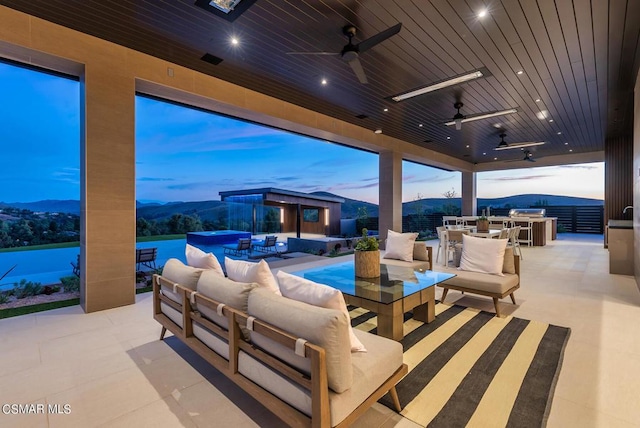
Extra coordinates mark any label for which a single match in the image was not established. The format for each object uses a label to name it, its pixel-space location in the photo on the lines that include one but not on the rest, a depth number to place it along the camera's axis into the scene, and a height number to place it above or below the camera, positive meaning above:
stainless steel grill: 10.70 -0.13
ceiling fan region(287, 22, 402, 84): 2.97 +1.80
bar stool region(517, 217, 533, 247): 9.15 -0.67
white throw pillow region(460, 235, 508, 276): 3.81 -0.61
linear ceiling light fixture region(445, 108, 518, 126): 5.45 +1.85
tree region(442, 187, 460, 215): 14.22 +0.24
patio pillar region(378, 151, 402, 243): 8.71 +0.54
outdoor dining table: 6.21 -0.52
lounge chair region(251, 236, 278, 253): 7.97 -0.93
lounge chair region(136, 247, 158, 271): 5.02 -0.81
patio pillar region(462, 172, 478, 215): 13.24 +0.77
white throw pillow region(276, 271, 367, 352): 1.62 -0.49
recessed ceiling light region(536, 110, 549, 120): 6.37 +2.14
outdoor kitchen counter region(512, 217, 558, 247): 9.25 -0.66
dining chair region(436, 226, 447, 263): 6.42 -0.55
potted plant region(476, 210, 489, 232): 6.89 -0.36
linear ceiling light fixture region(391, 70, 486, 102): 3.98 +1.88
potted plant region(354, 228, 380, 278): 3.41 -0.57
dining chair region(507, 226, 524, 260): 6.54 -0.60
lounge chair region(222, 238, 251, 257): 7.24 -0.93
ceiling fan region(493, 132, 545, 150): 8.15 +1.85
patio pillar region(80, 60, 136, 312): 3.57 +0.30
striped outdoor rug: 1.83 -1.28
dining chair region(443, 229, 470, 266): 6.19 -0.58
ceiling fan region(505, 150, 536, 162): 9.86 +1.92
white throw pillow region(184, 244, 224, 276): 2.78 -0.49
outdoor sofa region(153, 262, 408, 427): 1.37 -0.81
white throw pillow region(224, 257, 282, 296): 2.15 -0.49
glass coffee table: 2.71 -0.82
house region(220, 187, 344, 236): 8.47 +0.14
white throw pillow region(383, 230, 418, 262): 4.64 -0.60
